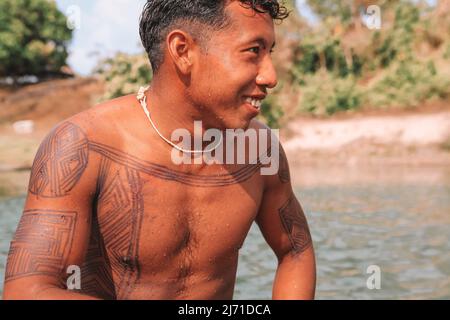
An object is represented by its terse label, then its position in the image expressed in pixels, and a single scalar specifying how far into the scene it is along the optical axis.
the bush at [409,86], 21.61
